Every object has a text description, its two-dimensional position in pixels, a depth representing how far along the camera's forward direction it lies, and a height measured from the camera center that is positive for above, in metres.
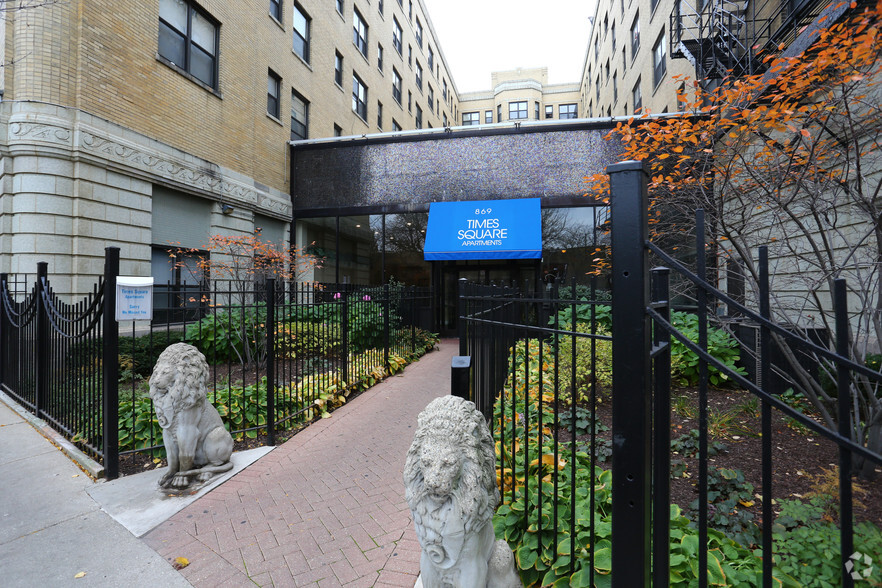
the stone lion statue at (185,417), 3.50 -1.01
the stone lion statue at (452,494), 1.76 -0.84
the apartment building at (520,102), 43.06 +21.13
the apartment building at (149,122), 7.87 +4.18
